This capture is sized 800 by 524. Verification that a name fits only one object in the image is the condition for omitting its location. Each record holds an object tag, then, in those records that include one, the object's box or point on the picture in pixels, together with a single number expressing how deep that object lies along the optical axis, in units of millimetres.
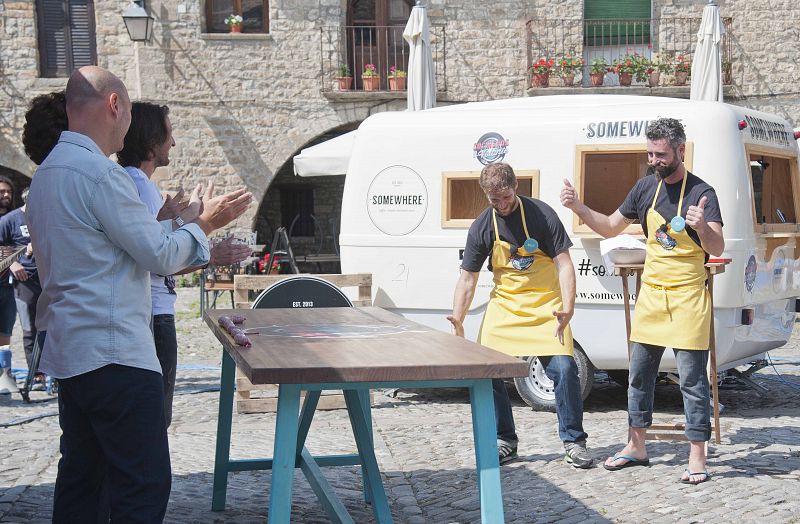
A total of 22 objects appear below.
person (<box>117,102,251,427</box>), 3811
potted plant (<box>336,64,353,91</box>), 17969
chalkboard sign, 7422
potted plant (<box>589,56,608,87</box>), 17906
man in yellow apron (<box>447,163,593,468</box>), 5492
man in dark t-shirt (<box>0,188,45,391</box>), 8320
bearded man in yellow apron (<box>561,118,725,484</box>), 5125
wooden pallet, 7512
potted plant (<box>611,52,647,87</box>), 17875
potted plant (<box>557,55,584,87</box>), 17891
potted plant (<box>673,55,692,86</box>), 17875
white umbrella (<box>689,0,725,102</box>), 12273
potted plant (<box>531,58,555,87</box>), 17906
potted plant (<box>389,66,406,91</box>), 18062
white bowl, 5816
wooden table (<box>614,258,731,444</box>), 5539
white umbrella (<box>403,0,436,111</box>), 12586
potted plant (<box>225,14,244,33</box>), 17875
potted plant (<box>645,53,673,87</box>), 17812
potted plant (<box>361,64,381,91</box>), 17906
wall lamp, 16672
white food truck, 6996
